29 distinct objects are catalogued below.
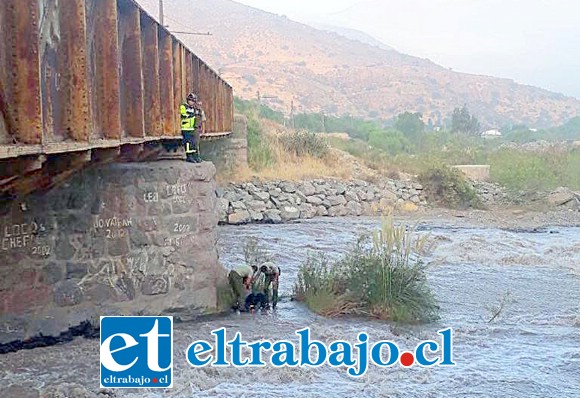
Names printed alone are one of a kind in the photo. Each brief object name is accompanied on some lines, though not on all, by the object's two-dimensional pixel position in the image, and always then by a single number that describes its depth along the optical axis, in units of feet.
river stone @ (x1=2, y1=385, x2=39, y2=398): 29.17
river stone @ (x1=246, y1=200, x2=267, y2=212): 92.68
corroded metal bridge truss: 20.92
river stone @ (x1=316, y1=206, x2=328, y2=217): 98.99
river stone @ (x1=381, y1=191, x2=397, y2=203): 106.83
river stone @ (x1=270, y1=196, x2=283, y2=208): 95.30
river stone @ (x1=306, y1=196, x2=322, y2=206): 99.58
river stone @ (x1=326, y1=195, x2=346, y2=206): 101.71
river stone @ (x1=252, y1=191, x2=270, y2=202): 95.20
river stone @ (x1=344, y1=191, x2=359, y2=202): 103.86
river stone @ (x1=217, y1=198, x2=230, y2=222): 87.81
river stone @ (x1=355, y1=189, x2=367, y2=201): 105.70
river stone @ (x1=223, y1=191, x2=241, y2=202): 92.48
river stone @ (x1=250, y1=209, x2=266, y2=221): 90.67
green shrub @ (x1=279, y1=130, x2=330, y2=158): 122.62
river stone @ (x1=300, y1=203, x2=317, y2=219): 96.42
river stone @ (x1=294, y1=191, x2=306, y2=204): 99.50
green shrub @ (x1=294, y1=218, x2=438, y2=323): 42.29
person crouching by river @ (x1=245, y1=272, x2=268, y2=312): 42.57
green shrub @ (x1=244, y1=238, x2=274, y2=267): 51.70
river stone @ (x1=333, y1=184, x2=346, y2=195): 104.32
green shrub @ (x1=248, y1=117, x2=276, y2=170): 108.99
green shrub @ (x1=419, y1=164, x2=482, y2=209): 110.01
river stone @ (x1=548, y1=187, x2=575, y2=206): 110.01
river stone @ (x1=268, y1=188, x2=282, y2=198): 97.30
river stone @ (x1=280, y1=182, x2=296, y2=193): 100.17
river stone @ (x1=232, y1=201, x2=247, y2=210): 90.68
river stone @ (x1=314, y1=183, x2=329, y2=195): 102.94
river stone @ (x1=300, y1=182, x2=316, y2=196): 101.35
